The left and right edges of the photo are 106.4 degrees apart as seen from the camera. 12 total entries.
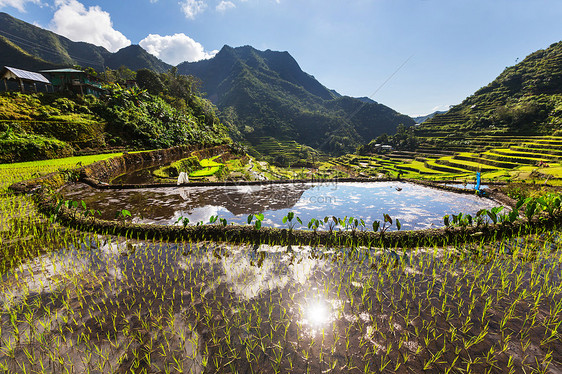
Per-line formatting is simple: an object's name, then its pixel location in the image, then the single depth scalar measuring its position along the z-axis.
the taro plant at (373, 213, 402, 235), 5.23
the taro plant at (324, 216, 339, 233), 6.99
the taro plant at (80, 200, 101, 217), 6.16
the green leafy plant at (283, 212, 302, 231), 5.32
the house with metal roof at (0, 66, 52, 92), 22.36
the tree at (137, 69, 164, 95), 41.44
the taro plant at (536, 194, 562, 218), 5.51
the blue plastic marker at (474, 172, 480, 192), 10.95
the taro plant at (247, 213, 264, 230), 5.36
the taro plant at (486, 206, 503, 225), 5.18
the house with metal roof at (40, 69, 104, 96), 27.95
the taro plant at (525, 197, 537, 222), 5.40
